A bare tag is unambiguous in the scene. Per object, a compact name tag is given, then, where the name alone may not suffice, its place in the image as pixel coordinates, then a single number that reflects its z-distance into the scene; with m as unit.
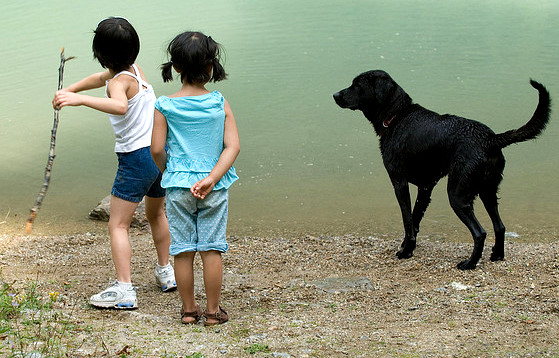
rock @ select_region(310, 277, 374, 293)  9.35
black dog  9.67
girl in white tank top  7.92
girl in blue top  7.35
